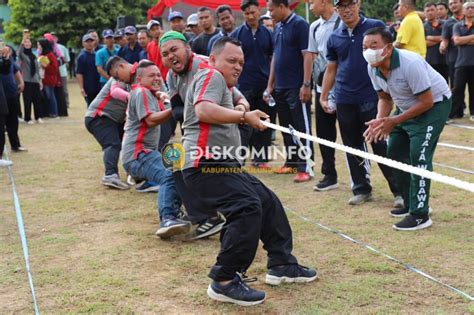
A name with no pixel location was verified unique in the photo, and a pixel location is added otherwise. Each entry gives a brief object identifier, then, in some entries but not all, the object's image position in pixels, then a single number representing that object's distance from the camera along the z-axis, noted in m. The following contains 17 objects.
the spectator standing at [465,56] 10.18
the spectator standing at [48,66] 14.49
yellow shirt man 8.03
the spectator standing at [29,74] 13.19
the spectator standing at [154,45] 9.18
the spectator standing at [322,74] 6.42
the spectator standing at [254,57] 7.61
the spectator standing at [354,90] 5.60
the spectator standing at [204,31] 8.23
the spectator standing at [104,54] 11.20
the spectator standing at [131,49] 11.00
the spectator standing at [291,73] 6.86
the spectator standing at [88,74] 11.62
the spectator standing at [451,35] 10.81
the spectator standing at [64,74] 15.73
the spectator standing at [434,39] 11.15
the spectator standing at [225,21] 7.96
